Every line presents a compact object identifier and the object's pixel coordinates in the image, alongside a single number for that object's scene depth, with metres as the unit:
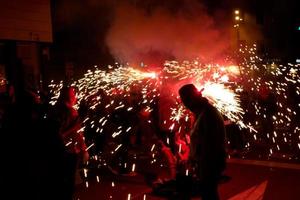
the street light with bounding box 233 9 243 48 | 18.32
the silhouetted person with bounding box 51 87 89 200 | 7.15
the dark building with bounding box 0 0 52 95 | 12.52
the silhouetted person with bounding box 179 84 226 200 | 5.02
